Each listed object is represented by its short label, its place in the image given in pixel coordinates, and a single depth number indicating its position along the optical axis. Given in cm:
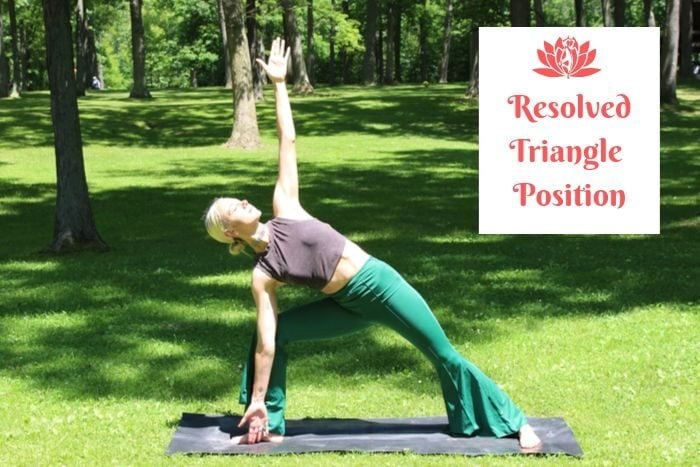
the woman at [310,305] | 602
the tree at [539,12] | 3762
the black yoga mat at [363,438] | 625
